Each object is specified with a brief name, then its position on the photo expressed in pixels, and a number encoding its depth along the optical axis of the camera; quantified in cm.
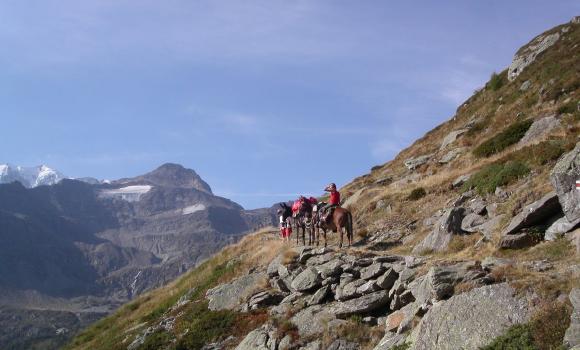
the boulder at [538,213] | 1759
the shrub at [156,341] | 2348
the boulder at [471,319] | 1147
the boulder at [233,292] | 2398
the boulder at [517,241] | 1719
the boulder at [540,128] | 3190
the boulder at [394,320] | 1472
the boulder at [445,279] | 1334
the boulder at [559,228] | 1605
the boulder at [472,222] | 2123
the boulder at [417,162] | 4603
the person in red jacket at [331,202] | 2673
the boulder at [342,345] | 1563
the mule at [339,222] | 2578
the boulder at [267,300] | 2155
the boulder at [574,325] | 995
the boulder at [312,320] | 1723
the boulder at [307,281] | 1978
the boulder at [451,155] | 4084
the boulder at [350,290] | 1727
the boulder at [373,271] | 1756
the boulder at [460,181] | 2996
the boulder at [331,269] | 1942
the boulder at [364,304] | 1636
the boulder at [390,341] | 1350
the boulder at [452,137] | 4810
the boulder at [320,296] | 1878
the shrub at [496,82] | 6131
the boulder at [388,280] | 1659
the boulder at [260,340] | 1795
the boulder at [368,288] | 1691
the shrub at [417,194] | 3199
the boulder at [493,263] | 1392
